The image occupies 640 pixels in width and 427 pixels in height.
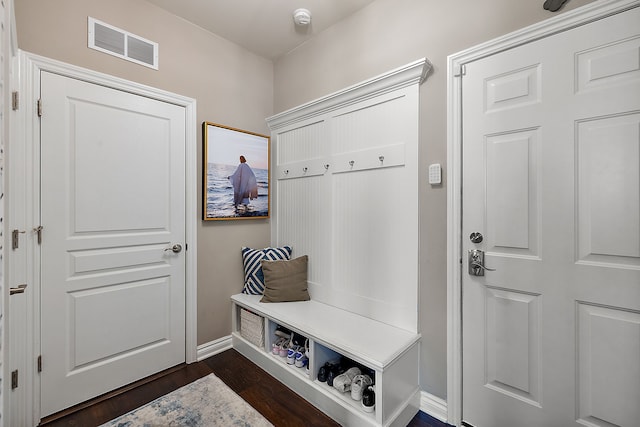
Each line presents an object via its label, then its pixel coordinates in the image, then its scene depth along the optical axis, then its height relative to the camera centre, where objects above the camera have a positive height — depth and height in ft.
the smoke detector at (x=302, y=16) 7.02 +4.84
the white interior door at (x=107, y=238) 5.67 -0.56
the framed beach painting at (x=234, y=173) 7.80 +1.14
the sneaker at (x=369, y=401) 5.18 -3.39
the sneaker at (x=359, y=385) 5.42 -3.25
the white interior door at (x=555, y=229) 4.01 -0.24
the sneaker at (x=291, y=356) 6.63 -3.29
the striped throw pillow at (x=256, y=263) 8.20 -1.43
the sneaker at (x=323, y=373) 5.98 -3.33
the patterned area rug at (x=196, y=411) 4.27 -3.12
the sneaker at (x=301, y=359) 6.49 -3.32
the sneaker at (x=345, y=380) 5.63 -3.29
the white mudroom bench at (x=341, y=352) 5.12 -2.86
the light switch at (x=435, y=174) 5.58 +0.77
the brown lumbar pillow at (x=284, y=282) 7.67 -1.84
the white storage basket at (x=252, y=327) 7.40 -3.03
